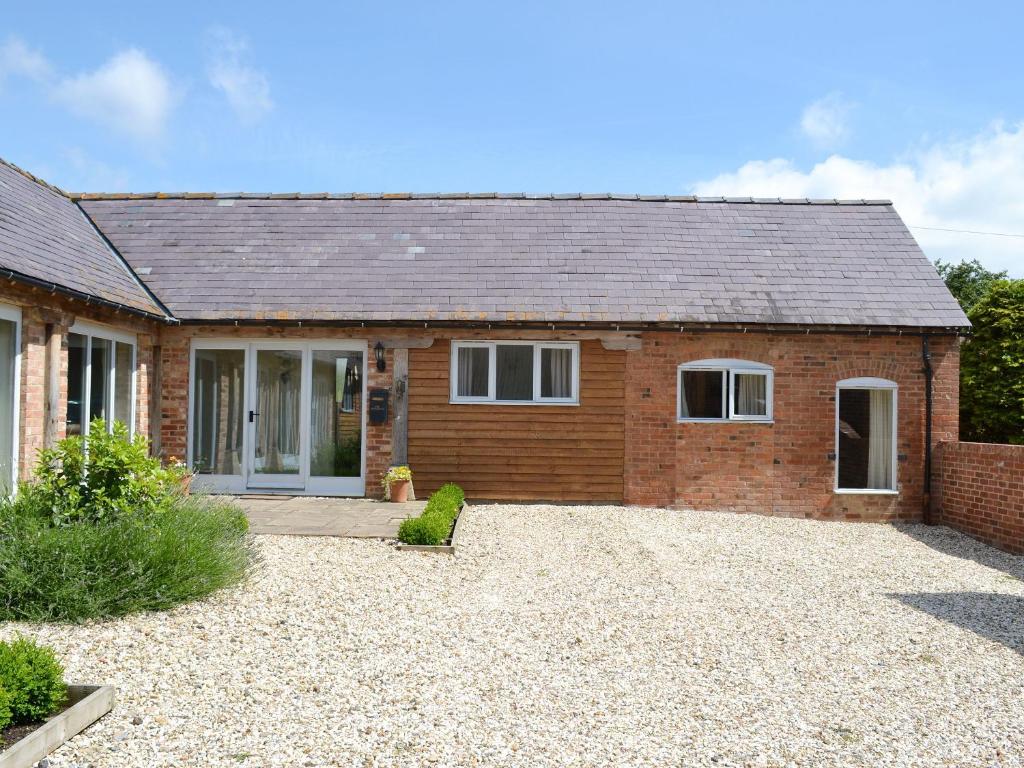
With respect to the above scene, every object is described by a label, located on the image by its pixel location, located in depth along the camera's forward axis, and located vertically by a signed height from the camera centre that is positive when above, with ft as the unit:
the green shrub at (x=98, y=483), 19.11 -2.55
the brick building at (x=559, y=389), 35.88 +0.18
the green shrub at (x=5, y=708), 10.55 -4.63
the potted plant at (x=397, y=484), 34.76 -4.42
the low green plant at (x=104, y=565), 16.48 -4.23
